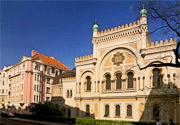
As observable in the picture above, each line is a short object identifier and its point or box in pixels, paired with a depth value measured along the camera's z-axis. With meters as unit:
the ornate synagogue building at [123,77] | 28.39
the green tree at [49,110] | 38.21
